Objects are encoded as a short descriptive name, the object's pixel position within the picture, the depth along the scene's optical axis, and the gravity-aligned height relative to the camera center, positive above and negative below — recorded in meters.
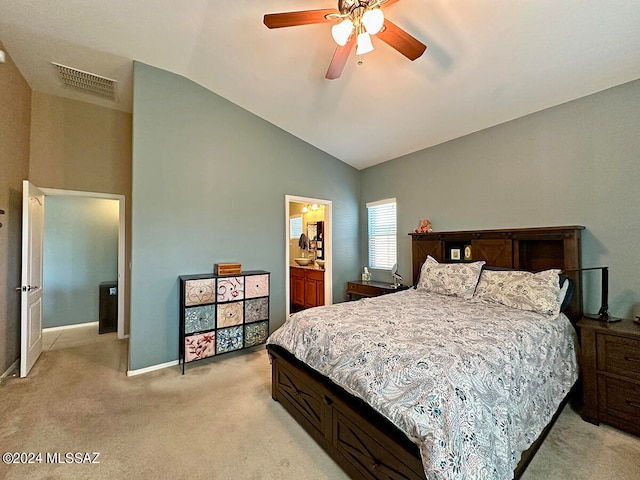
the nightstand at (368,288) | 4.27 -0.75
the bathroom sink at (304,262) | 6.19 -0.44
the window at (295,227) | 6.92 +0.38
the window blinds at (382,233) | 4.84 +0.16
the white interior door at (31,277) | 2.98 -0.40
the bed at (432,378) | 1.26 -0.79
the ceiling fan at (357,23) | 1.76 +1.46
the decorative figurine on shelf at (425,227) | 4.14 +0.22
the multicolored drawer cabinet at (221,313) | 3.19 -0.87
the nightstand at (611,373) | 2.08 -1.02
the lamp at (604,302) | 2.44 -0.54
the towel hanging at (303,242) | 6.46 +0.00
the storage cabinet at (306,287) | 5.20 -0.90
